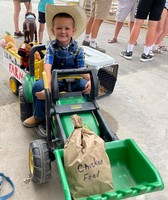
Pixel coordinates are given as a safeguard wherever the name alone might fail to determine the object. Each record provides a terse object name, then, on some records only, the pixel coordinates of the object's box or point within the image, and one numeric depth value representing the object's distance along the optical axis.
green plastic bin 0.81
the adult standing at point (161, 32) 2.80
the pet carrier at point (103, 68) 1.81
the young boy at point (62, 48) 1.32
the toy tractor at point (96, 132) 0.87
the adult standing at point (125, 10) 2.93
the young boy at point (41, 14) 2.45
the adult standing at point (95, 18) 2.62
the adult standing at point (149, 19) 2.48
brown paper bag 0.85
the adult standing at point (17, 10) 2.83
